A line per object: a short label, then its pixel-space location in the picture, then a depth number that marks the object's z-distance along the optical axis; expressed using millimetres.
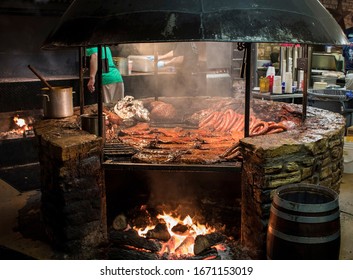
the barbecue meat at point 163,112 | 7438
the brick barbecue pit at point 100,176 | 4574
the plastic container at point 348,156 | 7736
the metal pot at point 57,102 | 6031
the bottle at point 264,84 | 10039
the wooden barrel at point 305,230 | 3814
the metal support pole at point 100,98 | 5088
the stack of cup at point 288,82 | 9854
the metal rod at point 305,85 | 5548
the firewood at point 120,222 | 5617
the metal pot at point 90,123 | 5316
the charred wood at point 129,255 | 4898
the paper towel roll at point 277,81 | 9789
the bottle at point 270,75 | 9994
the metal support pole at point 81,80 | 6154
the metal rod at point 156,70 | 8217
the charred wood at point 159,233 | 5371
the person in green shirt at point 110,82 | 8406
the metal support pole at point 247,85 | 4451
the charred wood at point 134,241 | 5125
